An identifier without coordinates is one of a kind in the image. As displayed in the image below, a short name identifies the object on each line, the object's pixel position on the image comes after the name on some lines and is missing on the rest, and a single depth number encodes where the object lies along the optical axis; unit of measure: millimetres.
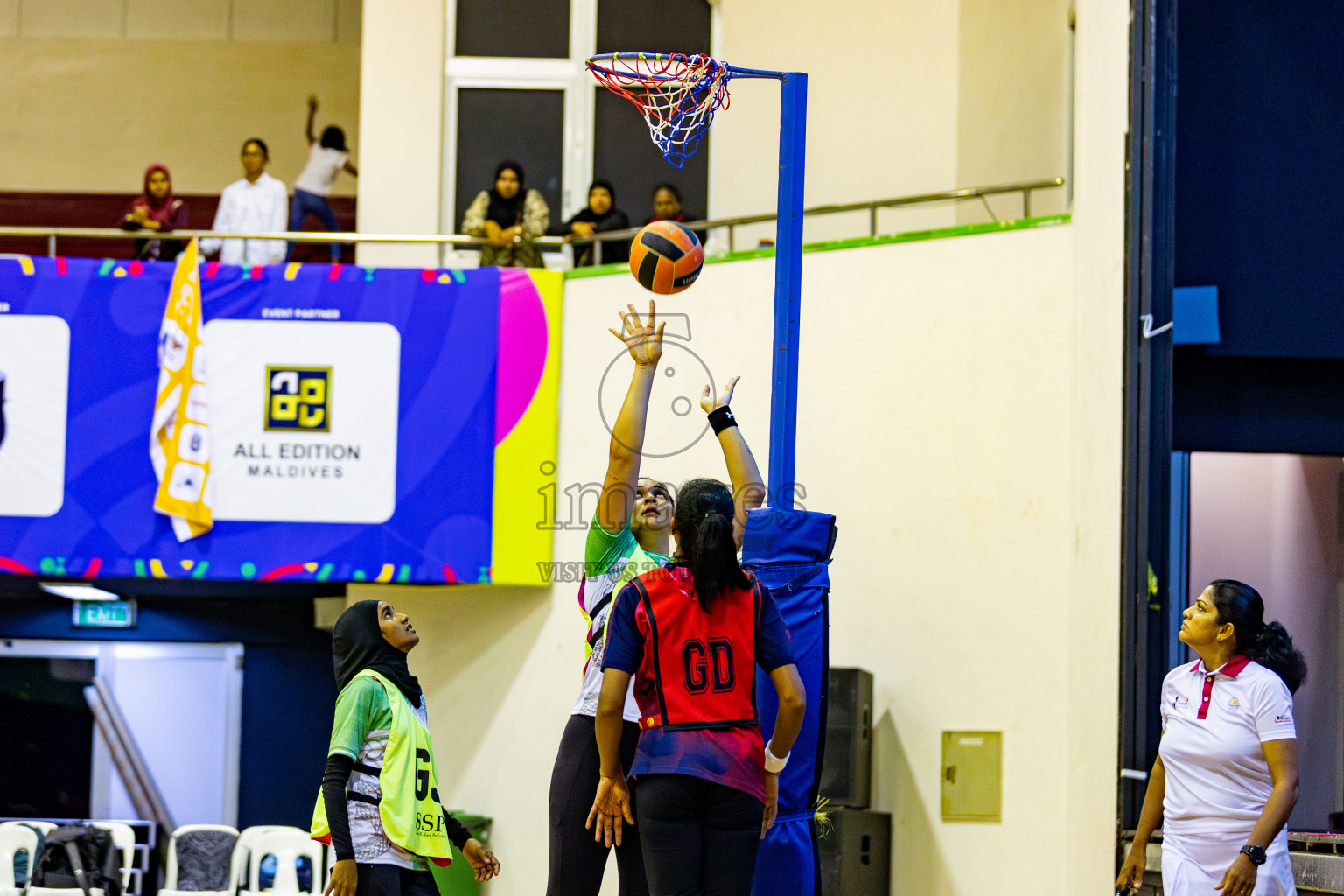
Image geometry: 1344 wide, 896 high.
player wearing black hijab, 7883
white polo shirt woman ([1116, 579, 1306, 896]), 8570
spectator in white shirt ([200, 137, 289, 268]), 19859
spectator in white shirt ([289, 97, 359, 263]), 20437
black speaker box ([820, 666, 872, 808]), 14375
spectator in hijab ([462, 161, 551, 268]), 18687
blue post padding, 8805
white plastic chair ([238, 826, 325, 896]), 18125
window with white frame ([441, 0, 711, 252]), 20906
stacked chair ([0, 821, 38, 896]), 18219
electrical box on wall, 14211
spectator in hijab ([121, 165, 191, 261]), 18984
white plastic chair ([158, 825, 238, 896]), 18156
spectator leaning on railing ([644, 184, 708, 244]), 18094
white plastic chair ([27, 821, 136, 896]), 18562
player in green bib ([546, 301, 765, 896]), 8477
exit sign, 21766
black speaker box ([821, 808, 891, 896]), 14055
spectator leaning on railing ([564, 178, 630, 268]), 18328
